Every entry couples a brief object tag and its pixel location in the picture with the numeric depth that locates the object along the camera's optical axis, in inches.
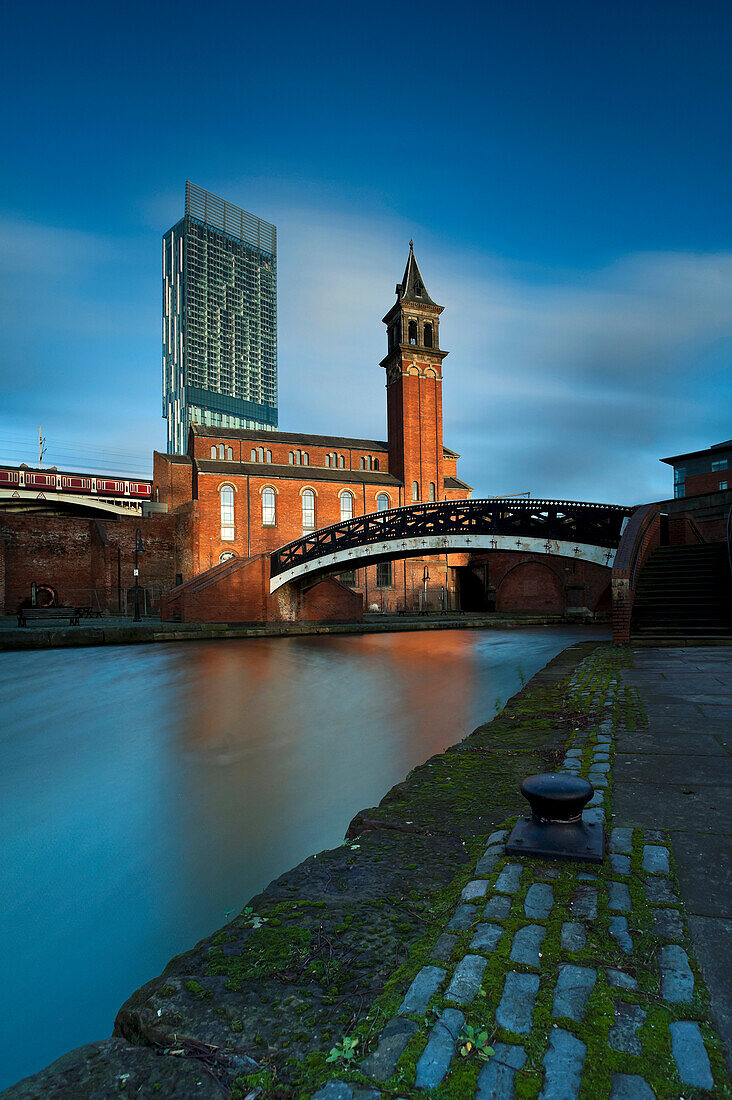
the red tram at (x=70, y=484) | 1510.8
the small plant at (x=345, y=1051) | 49.8
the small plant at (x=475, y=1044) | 48.1
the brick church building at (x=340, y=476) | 1368.1
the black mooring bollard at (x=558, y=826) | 82.6
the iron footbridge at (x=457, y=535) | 702.5
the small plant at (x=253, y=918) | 75.8
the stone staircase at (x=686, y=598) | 397.1
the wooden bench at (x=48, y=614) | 748.3
